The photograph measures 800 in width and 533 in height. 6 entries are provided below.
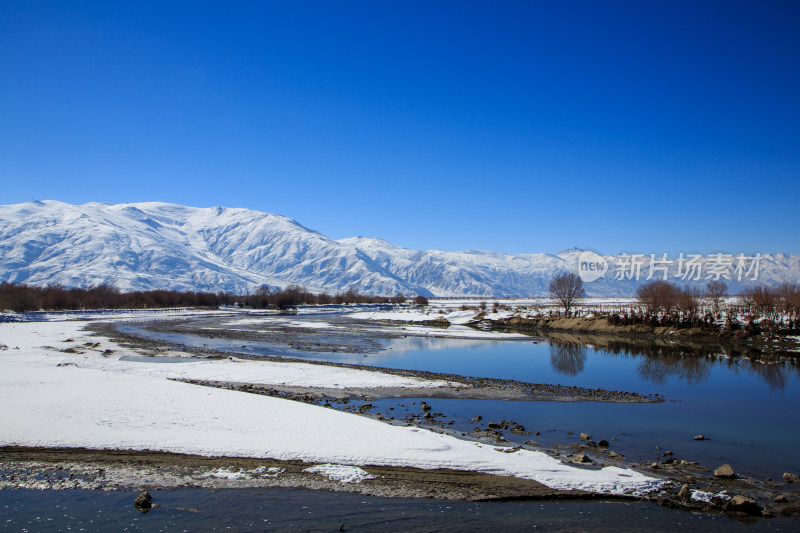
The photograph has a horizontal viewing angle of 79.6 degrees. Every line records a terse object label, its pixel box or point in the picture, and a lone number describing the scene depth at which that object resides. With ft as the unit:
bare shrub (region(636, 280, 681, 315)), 208.33
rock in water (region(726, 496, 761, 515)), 34.01
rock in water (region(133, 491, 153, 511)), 33.94
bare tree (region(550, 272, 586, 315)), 297.53
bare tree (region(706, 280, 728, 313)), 291.81
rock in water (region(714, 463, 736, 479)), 40.40
